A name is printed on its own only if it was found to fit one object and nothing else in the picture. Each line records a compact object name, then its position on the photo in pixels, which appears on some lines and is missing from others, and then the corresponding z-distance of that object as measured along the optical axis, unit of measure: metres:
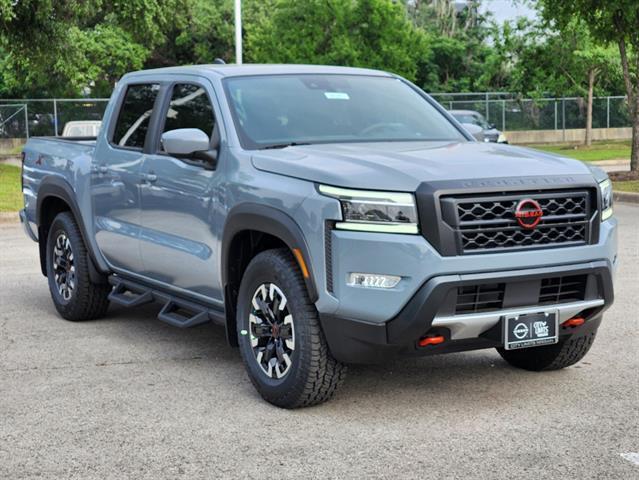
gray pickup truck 5.27
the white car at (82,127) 20.23
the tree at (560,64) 36.38
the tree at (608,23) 21.27
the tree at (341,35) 46.09
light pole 28.45
